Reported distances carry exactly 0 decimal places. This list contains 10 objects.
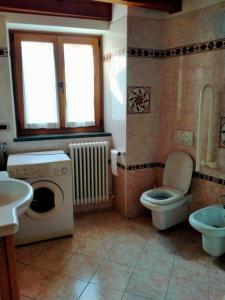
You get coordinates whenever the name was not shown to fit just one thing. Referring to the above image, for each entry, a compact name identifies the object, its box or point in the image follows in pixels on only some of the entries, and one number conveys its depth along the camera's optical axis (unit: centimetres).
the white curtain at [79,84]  304
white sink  126
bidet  206
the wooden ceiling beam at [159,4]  233
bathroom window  287
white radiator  296
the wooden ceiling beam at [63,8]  251
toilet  254
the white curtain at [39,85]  287
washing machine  240
